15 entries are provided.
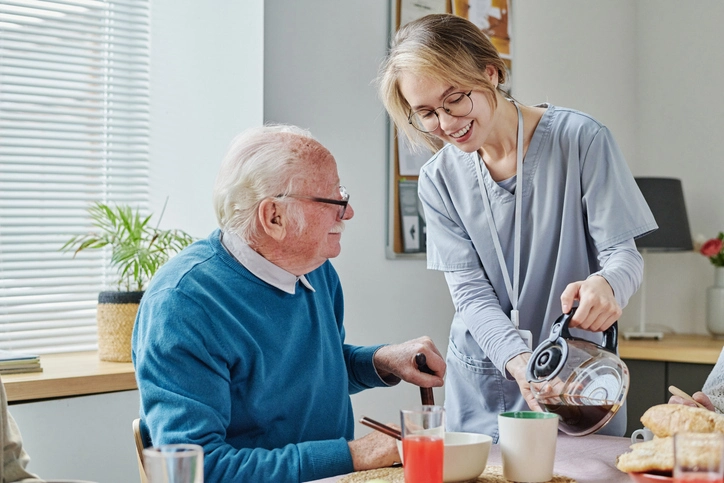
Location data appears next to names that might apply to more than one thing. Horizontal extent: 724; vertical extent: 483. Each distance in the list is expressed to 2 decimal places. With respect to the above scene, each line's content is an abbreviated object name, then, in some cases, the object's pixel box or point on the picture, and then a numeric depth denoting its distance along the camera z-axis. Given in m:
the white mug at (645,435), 1.34
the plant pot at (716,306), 3.52
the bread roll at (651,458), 1.05
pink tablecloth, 1.24
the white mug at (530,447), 1.16
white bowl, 1.16
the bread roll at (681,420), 1.16
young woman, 1.68
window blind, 2.51
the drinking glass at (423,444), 1.09
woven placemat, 1.20
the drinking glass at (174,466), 0.87
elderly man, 1.28
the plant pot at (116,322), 2.34
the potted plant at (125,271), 2.34
